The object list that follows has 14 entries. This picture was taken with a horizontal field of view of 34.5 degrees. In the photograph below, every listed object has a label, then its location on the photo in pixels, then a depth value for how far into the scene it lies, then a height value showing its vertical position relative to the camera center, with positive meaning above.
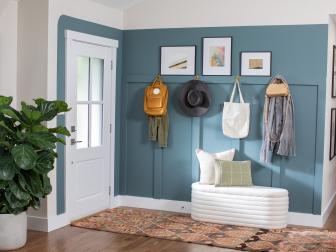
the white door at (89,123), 5.56 -0.29
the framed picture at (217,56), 5.96 +0.47
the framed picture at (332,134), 6.18 -0.39
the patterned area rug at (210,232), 4.91 -1.31
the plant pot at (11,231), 4.59 -1.16
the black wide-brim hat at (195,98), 6.00 +0.00
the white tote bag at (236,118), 5.85 -0.21
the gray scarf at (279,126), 5.61 -0.28
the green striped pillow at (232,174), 5.70 -0.79
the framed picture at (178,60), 6.12 +0.43
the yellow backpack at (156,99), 6.10 -0.02
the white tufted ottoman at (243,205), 5.47 -1.10
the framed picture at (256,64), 5.79 +0.38
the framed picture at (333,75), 6.02 +0.28
